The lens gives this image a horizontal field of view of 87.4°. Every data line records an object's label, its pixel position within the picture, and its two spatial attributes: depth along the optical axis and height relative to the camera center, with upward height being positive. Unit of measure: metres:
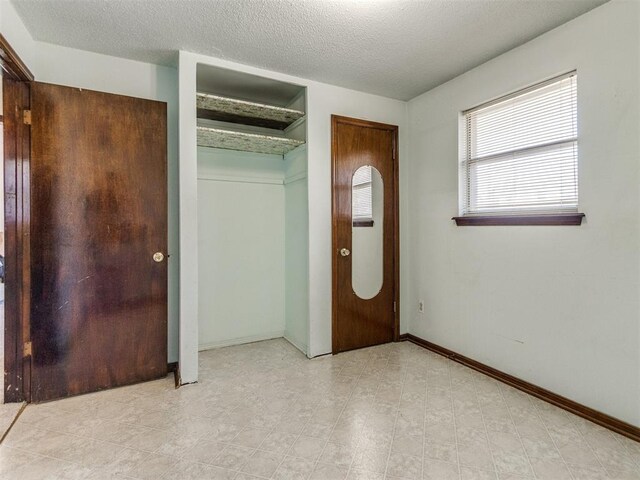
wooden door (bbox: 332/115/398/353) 3.14 +0.02
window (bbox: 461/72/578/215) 2.20 +0.63
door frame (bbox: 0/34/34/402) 2.15 -0.03
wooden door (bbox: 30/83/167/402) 2.26 -0.01
